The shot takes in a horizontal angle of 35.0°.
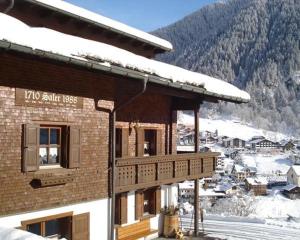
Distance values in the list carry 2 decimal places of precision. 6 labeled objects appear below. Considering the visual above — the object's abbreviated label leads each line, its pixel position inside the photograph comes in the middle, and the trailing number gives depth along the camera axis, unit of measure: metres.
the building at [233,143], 166.65
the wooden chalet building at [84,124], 9.80
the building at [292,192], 85.60
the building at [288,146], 161.00
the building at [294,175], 101.06
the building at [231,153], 146.36
